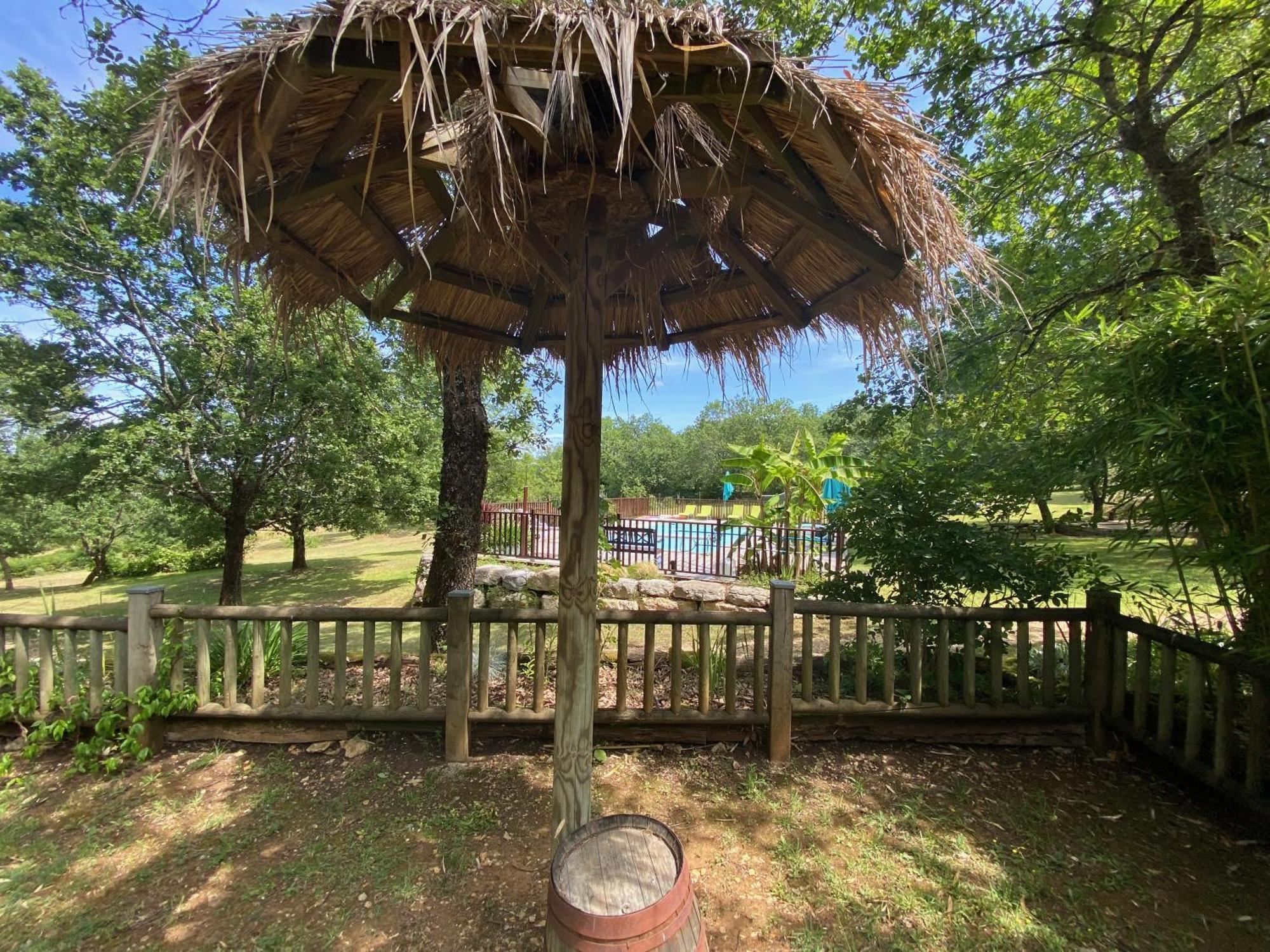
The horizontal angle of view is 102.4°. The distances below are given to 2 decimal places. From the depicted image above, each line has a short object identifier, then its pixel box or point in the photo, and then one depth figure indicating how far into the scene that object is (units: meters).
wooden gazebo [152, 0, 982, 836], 1.18
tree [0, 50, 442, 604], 4.80
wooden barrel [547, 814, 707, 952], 1.30
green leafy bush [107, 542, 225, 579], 14.45
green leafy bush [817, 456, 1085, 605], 3.35
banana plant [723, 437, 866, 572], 8.11
